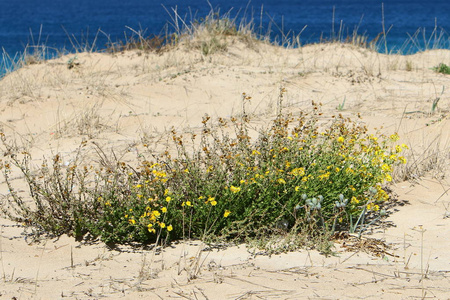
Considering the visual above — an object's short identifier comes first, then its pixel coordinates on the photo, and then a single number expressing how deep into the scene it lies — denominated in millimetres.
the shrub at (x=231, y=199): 8195
